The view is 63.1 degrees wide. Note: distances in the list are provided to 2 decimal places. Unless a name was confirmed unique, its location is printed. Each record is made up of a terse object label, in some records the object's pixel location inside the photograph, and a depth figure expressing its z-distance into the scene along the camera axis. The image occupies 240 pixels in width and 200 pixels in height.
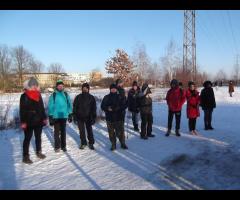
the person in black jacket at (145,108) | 6.27
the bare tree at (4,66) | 38.86
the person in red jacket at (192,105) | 6.64
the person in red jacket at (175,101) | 6.46
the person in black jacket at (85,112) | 5.57
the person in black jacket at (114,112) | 5.49
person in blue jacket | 5.35
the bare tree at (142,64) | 25.22
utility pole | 21.86
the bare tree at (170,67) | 28.06
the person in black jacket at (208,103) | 7.07
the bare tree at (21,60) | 44.97
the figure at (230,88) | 18.19
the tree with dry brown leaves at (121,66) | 25.40
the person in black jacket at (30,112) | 4.78
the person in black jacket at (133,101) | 7.13
